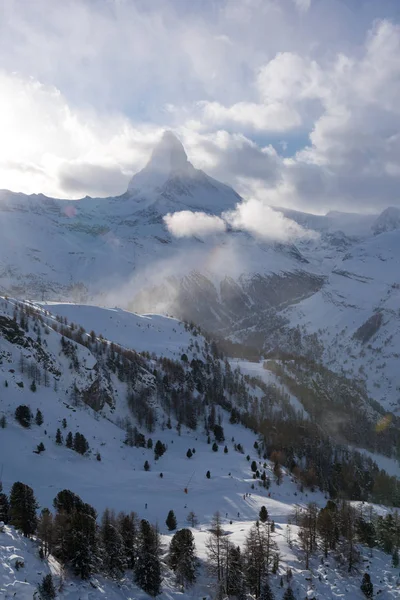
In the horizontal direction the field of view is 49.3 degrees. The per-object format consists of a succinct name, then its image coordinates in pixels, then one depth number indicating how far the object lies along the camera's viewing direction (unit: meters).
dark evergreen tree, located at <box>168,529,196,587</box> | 57.78
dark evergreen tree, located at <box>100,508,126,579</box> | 54.96
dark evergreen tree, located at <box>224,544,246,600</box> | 57.31
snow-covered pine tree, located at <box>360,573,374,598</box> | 62.81
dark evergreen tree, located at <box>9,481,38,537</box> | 54.66
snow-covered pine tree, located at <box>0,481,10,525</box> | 56.05
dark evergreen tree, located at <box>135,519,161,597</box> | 54.41
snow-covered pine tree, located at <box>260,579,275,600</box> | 57.89
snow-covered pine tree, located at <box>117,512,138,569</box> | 57.97
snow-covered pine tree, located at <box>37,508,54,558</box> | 50.91
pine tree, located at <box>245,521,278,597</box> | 58.72
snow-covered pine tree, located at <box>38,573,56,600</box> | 43.44
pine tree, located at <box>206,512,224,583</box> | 58.16
